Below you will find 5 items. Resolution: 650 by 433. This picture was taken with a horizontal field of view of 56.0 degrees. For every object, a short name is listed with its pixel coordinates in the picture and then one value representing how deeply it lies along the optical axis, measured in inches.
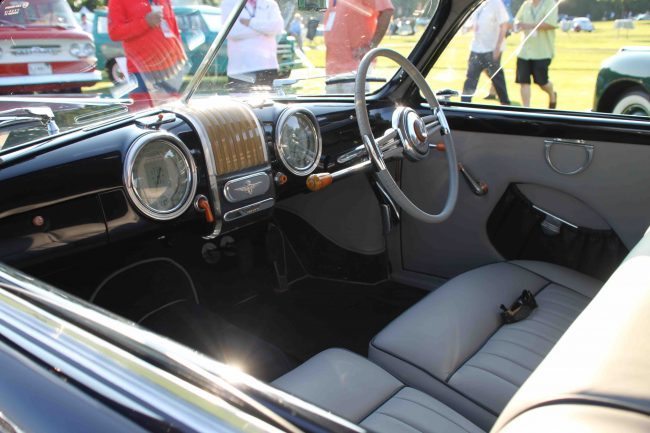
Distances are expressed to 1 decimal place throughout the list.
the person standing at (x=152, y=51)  81.5
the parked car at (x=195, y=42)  82.7
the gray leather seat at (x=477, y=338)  61.3
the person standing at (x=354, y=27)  93.0
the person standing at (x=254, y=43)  83.9
